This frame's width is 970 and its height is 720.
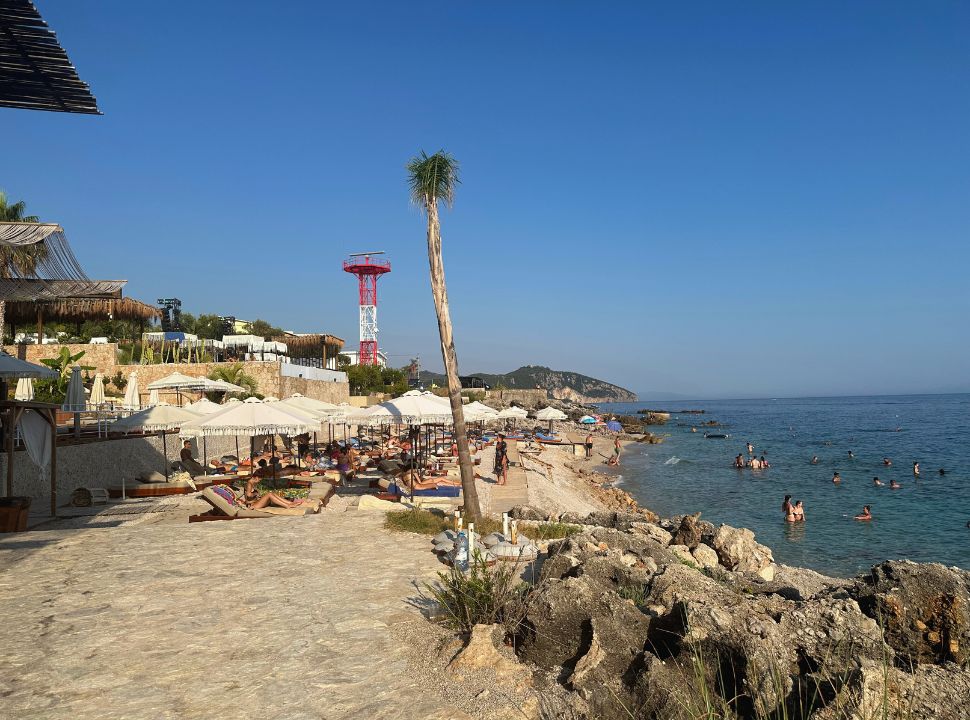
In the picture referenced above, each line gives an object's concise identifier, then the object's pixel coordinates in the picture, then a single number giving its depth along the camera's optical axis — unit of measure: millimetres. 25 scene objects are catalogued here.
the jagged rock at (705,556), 10280
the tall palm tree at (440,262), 10062
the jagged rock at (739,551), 10773
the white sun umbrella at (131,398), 18719
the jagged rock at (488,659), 4914
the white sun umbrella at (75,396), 14477
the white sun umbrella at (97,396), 18406
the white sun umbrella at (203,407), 16234
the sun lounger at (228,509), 10922
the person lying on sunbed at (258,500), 11586
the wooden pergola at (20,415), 9789
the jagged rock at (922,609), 4680
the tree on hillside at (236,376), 27953
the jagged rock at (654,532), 10972
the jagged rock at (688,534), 11195
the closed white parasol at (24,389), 17806
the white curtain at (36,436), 10297
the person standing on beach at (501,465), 18406
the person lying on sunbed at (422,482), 13875
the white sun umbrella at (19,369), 10070
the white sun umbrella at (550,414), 34334
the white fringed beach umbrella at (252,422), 11531
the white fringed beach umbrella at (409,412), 12039
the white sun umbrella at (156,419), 13516
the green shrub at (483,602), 5633
